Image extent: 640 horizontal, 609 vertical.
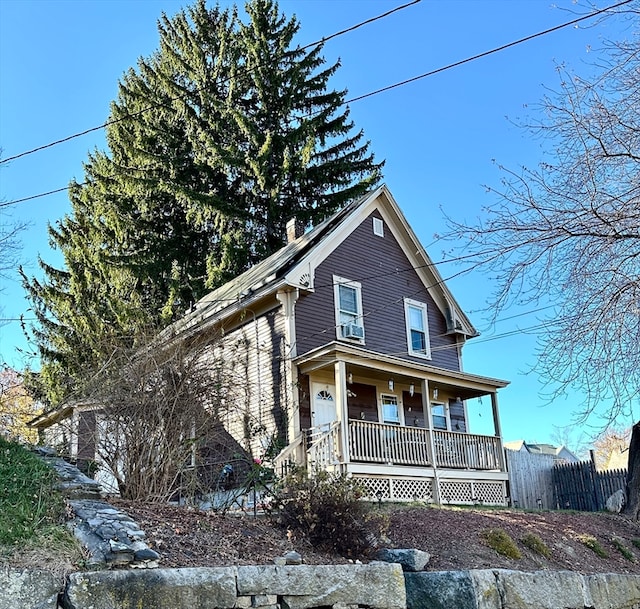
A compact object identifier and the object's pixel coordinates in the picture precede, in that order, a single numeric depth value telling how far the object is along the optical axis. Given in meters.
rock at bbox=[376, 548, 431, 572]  7.04
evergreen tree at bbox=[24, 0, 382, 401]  24.45
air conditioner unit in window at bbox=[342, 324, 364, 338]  15.84
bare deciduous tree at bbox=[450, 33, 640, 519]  7.73
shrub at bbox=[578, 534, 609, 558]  10.09
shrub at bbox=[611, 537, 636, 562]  10.38
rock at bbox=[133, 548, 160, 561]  5.04
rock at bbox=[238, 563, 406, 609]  5.35
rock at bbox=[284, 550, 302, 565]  5.85
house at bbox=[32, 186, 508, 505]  13.32
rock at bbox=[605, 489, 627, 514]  15.28
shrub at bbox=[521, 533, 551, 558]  9.08
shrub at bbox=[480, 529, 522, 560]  8.55
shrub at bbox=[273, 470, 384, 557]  6.78
